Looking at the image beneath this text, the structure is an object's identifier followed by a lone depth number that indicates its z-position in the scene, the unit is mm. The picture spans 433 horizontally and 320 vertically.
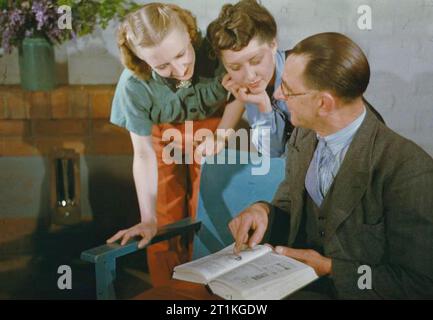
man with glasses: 1468
